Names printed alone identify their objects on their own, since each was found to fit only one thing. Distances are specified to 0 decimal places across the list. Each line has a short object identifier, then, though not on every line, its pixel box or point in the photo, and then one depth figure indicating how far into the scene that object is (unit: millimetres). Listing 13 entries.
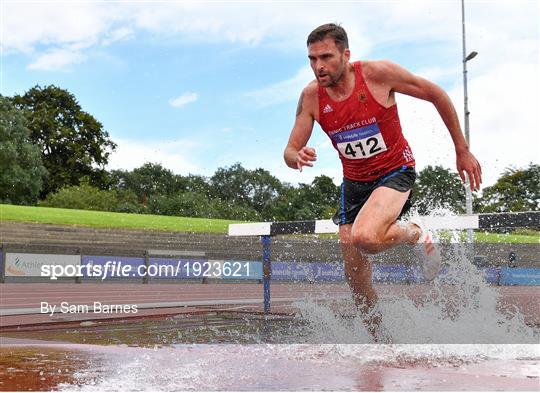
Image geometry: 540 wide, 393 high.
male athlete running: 4488
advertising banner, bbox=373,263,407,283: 18578
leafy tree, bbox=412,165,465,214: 51781
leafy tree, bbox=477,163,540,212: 68750
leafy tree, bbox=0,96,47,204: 45000
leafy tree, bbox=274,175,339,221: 54781
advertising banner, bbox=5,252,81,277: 19578
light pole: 26625
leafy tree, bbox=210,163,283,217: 90312
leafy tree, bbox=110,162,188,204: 76500
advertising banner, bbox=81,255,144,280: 21750
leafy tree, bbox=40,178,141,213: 44125
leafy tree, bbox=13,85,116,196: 54719
